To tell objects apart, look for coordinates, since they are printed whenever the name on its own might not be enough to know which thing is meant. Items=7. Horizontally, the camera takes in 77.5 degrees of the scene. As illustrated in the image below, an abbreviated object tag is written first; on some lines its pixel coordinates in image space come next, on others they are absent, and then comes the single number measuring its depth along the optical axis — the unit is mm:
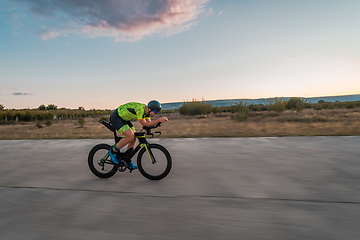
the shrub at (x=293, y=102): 38488
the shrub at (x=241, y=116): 21656
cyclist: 4281
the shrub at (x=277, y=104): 30220
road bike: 4406
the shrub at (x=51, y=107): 92012
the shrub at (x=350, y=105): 42188
